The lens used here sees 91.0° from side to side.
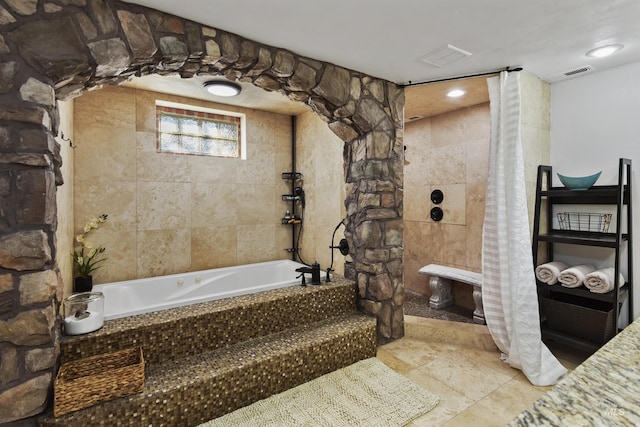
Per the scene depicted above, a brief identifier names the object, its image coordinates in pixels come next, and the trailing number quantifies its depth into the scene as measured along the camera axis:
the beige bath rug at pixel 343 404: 1.84
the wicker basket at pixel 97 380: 1.51
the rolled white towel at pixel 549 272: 2.52
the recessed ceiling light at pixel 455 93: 3.07
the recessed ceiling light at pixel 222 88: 3.03
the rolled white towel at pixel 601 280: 2.26
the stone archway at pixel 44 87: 1.43
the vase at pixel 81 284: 2.84
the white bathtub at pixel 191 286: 2.53
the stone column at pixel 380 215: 2.76
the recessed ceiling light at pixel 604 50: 2.13
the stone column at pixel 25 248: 1.43
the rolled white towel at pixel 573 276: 2.39
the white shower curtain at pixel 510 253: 2.33
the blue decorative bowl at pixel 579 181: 2.43
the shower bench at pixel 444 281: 3.34
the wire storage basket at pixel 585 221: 2.54
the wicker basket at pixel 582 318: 2.31
